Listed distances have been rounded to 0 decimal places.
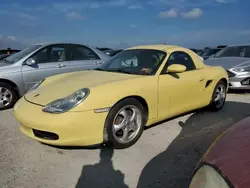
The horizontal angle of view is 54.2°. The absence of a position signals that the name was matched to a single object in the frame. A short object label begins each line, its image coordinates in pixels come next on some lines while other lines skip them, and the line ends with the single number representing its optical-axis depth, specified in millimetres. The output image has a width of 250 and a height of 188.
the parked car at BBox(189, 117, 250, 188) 1081
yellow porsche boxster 2770
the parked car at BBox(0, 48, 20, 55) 10354
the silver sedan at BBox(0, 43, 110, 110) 5102
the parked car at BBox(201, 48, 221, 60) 14427
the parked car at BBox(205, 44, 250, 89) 6465
